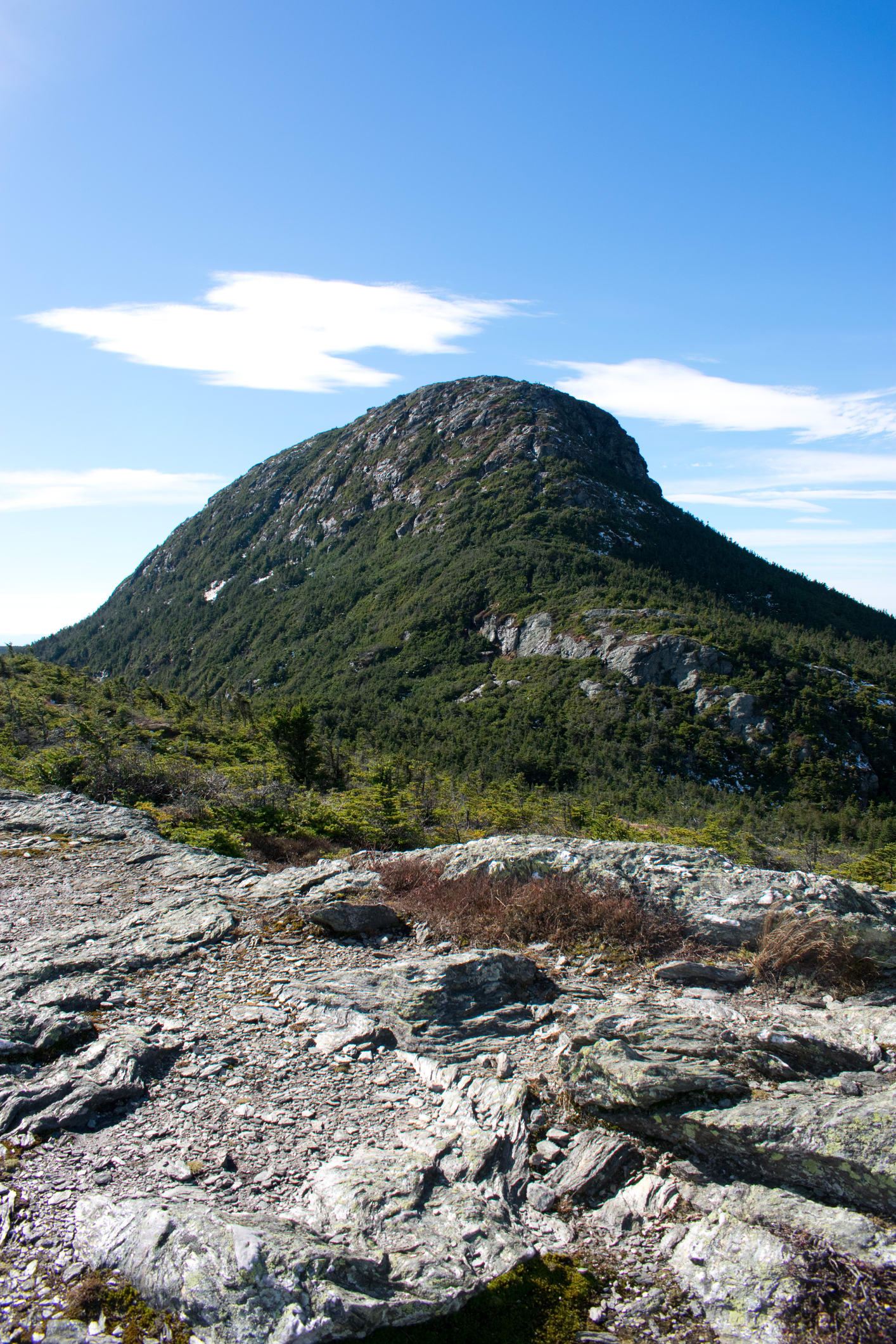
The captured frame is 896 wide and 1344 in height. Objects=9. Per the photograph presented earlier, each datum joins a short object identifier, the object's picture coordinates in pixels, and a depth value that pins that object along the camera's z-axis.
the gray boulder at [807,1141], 4.35
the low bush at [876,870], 18.12
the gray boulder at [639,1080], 5.25
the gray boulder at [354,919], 9.17
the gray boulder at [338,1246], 3.63
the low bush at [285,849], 14.14
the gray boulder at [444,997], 6.70
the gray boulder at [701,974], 7.54
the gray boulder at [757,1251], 3.73
